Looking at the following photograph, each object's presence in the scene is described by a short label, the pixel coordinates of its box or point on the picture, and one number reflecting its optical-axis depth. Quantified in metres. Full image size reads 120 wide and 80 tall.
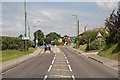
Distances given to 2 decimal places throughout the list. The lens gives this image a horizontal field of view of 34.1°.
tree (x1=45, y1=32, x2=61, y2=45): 82.97
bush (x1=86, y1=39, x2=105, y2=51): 38.99
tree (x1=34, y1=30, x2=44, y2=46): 85.37
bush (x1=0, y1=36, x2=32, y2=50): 32.22
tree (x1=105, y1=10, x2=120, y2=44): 26.33
